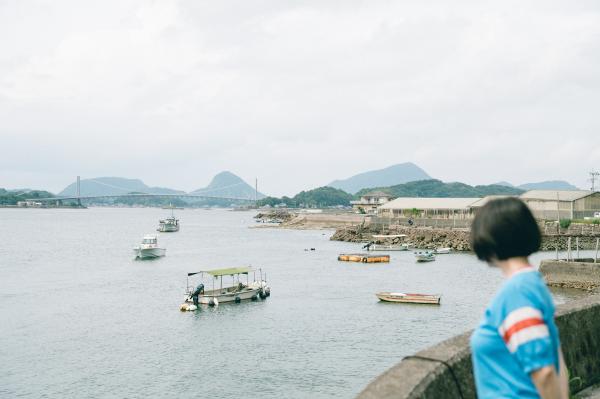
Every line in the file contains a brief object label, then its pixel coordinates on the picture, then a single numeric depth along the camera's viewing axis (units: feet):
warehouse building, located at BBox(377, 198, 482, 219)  315.37
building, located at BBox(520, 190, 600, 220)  285.23
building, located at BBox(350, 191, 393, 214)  556.84
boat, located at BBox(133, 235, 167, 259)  225.76
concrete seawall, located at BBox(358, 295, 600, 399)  12.94
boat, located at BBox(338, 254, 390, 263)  209.15
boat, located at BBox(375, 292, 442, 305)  119.44
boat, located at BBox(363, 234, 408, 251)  257.34
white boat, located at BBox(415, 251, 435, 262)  207.02
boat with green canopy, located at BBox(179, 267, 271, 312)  119.75
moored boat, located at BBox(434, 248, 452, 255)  236.43
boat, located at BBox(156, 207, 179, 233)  446.19
